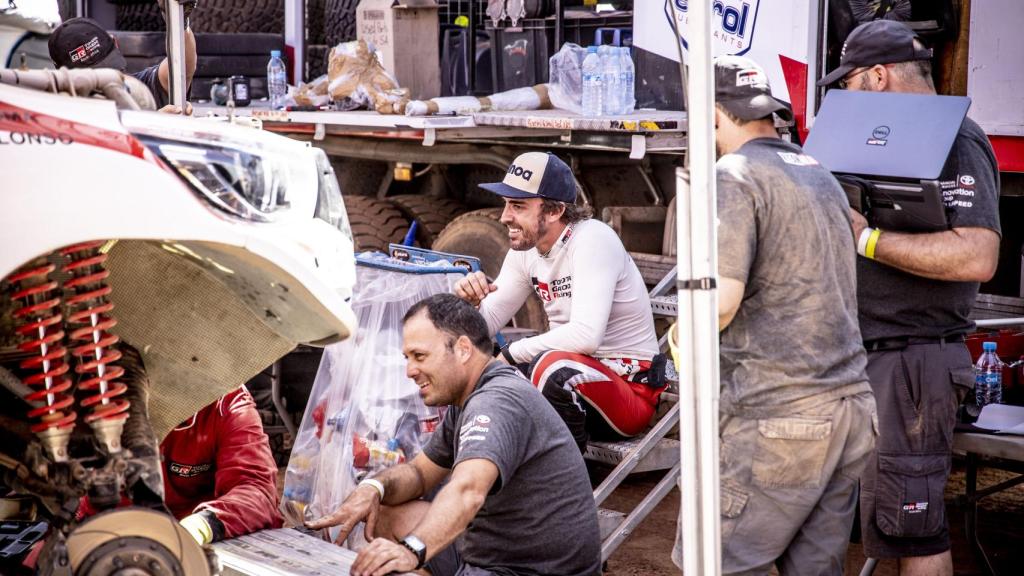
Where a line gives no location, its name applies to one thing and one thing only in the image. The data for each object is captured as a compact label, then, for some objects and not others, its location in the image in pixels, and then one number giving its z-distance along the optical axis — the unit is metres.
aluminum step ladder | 4.87
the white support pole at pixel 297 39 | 10.29
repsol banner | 6.44
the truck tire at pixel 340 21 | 10.11
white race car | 2.31
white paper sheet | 4.46
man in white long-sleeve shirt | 5.02
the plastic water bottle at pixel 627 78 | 7.16
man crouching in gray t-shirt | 3.33
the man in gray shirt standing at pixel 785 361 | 3.44
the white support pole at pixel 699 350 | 2.91
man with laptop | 4.01
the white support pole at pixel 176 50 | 3.69
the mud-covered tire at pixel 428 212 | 8.47
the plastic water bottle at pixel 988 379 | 5.01
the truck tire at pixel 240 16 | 10.99
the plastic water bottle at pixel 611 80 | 7.10
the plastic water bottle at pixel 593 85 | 7.10
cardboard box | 8.64
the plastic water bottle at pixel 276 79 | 9.55
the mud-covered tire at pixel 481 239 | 7.46
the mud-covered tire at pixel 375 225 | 8.41
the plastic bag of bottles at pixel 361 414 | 4.97
